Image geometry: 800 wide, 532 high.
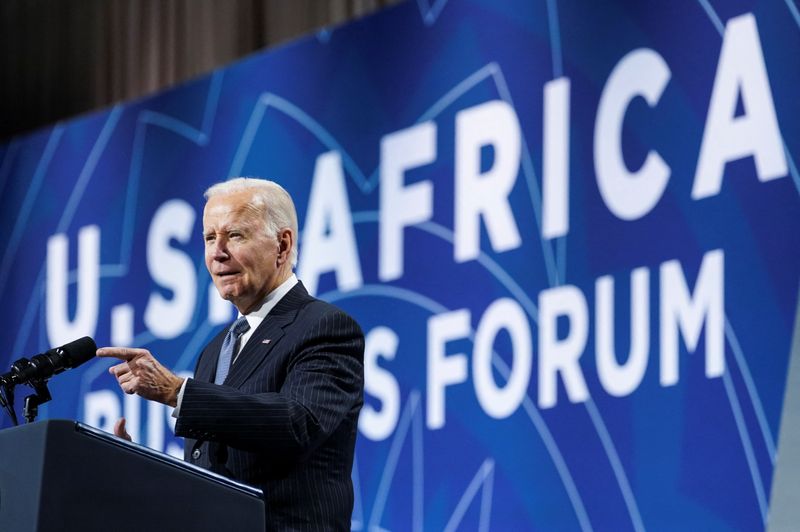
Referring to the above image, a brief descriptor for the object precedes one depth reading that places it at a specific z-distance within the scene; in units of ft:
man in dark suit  15.69
